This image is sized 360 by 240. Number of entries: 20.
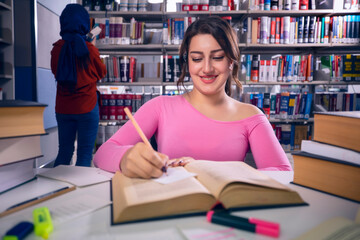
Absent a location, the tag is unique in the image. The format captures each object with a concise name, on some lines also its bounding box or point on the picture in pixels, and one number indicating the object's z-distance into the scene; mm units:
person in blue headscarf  2102
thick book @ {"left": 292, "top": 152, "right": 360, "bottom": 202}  607
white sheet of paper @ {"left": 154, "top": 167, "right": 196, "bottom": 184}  588
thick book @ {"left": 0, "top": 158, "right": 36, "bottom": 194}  637
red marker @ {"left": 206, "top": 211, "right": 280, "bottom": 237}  444
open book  480
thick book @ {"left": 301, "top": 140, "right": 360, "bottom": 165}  620
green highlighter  432
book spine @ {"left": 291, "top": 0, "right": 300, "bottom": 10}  2984
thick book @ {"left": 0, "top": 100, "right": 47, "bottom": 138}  629
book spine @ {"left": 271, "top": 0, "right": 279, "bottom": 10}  2990
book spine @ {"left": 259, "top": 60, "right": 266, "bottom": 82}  3060
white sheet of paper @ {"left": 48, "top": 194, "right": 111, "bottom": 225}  496
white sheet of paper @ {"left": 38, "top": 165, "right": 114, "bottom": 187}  715
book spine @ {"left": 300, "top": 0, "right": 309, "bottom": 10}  2977
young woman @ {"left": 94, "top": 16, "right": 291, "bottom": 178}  1101
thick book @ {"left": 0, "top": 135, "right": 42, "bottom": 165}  621
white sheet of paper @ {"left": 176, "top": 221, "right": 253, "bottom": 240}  432
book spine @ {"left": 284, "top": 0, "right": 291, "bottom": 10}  2984
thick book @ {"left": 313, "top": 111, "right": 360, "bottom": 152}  629
